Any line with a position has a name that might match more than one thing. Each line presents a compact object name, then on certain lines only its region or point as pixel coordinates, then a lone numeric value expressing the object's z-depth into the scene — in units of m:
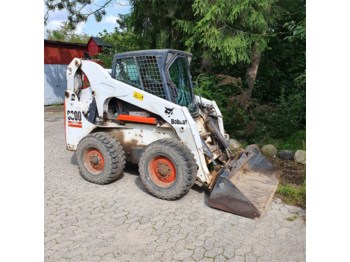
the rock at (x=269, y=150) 5.55
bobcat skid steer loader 3.72
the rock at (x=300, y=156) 5.10
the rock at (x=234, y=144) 5.62
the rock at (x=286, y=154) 5.32
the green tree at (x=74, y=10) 8.93
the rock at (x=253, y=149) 4.47
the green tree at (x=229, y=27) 5.84
